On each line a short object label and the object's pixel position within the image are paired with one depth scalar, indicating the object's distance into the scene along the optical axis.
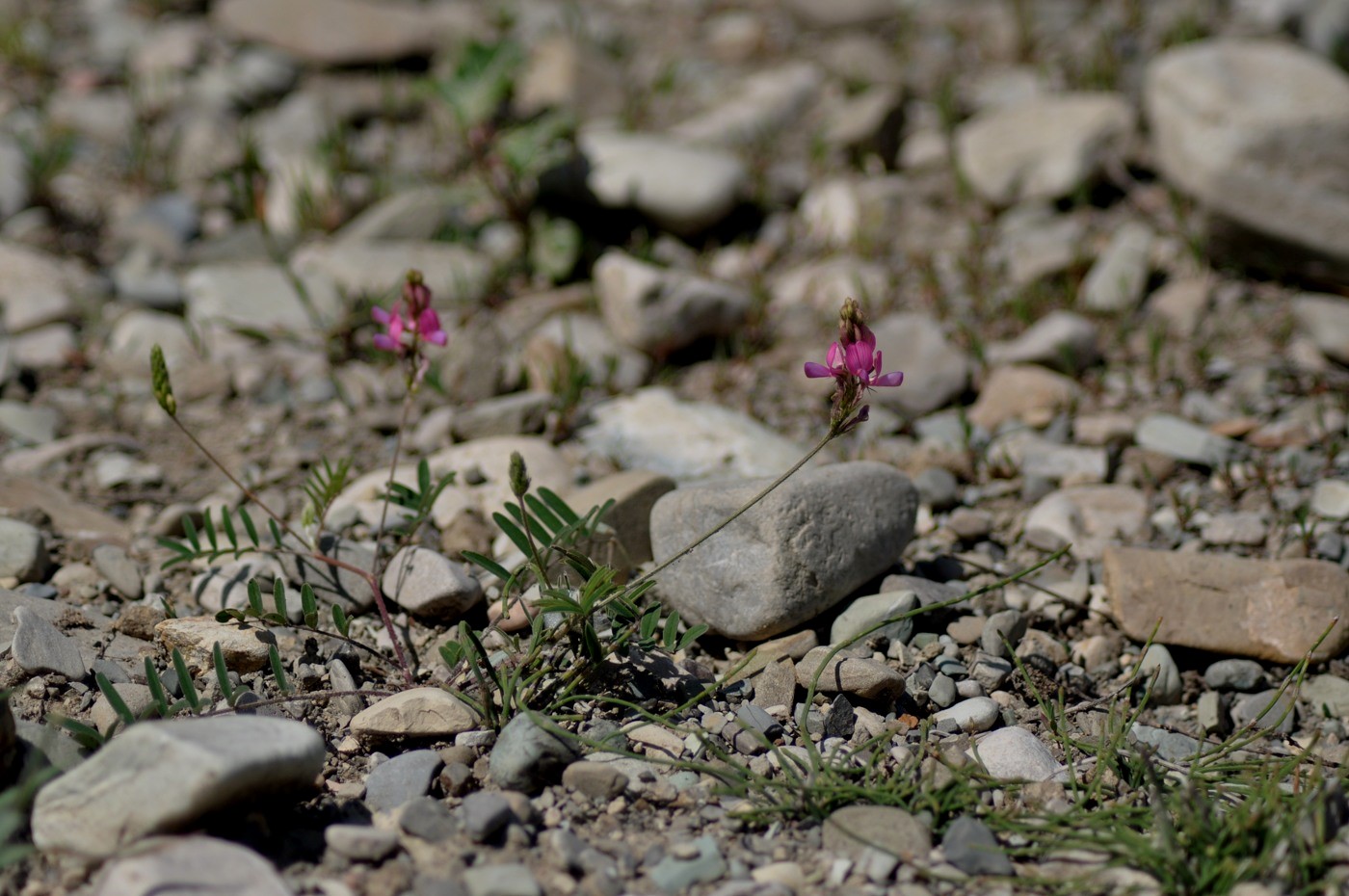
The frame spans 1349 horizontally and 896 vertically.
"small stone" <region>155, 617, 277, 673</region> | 5.05
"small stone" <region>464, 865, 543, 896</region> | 3.86
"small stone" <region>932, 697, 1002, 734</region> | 4.98
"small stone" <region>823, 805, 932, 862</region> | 4.16
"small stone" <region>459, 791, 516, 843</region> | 4.13
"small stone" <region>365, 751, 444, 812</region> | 4.39
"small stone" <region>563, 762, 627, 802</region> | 4.45
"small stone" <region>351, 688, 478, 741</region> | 4.66
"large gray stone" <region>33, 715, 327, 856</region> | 3.73
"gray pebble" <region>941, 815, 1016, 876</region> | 4.10
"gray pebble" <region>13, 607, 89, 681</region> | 4.78
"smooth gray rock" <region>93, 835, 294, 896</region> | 3.59
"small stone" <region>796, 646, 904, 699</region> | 4.99
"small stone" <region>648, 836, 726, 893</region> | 4.00
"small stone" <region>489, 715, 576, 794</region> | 4.43
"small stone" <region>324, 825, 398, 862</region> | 4.03
